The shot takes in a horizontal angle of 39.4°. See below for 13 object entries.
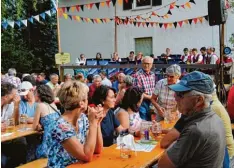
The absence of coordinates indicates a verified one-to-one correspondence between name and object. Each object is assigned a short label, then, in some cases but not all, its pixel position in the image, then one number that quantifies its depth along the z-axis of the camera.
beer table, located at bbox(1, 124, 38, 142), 4.12
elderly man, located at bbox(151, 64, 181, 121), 5.07
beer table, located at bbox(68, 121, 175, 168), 2.72
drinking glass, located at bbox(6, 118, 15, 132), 4.51
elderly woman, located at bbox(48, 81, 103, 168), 2.51
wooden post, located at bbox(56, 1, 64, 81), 10.67
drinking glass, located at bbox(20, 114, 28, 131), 4.95
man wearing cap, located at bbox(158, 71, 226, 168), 1.99
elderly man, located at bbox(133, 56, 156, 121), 6.16
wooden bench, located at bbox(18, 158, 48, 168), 3.94
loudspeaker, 7.89
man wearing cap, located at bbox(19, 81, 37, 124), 5.12
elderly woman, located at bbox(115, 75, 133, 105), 5.67
